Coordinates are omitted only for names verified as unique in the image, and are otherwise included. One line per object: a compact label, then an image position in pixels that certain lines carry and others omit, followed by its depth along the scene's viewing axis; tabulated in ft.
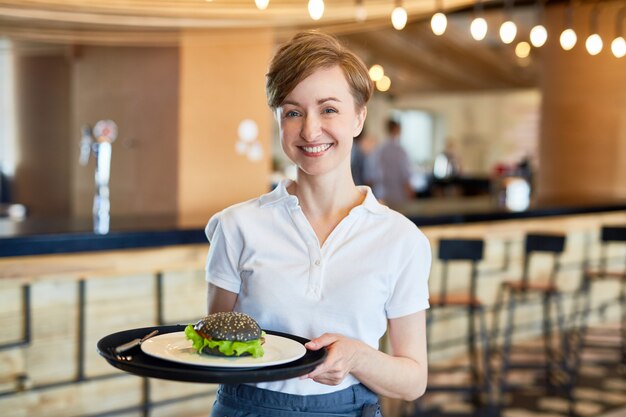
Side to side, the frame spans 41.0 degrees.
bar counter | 11.55
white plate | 4.24
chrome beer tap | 14.33
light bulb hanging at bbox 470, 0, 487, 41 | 16.58
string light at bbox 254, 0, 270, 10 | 13.93
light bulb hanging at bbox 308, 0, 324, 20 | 14.37
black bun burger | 4.46
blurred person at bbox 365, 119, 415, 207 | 28.17
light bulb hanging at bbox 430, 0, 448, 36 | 16.12
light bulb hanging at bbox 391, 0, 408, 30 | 15.64
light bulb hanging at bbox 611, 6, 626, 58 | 19.94
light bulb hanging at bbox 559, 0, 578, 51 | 18.57
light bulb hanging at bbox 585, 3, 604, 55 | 19.39
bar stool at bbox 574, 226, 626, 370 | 19.07
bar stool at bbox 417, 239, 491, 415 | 15.33
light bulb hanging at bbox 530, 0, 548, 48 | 17.88
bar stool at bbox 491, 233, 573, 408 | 17.29
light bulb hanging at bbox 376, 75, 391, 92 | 43.32
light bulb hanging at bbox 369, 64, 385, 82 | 29.05
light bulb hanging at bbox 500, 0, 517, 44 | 16.98
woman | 4.91
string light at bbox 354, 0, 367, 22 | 15.98
